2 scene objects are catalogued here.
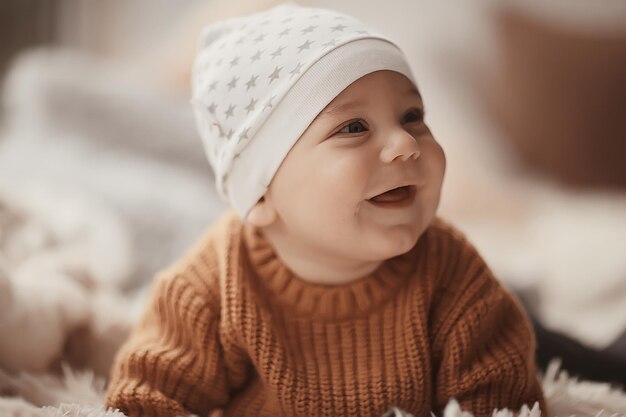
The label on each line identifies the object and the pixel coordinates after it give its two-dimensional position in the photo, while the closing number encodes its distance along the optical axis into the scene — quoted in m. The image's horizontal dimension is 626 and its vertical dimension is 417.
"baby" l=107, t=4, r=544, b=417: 0.91
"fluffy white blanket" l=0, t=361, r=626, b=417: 1.02
